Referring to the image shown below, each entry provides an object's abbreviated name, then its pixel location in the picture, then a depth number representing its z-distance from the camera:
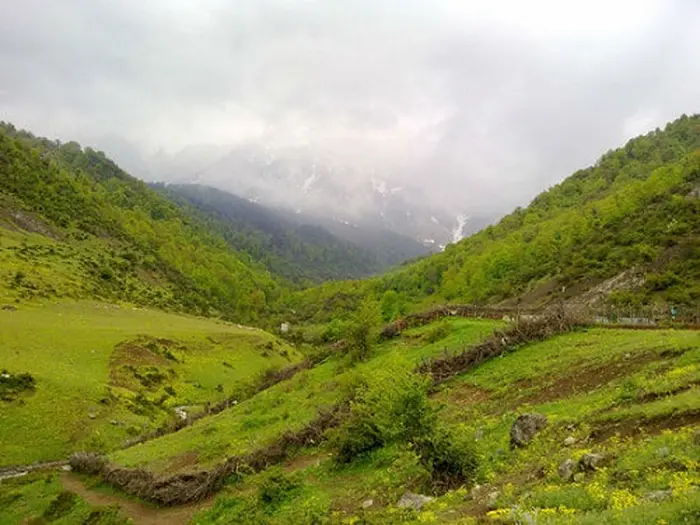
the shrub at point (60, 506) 34.66
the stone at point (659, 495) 11.47
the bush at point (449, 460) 18.33
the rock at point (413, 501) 17.15
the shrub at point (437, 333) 44.00
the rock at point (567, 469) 14.82
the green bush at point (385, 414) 20.97
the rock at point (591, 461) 14.84
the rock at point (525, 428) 19.77
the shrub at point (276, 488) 24.59
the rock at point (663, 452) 14.02
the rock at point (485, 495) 14.77
